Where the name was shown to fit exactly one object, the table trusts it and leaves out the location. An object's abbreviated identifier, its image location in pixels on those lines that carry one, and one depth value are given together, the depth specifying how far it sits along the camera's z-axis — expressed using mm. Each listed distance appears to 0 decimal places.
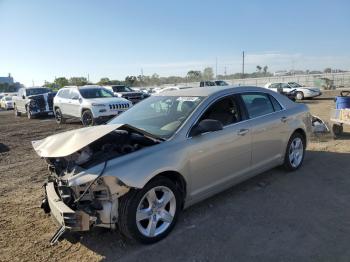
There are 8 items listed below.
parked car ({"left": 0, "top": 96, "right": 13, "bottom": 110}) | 38562
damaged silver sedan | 3365
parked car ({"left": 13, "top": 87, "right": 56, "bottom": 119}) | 19891
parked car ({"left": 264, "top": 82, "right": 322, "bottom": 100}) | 27562
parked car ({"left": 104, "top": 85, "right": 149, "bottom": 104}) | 21859
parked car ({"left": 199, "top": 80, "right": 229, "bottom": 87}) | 30766
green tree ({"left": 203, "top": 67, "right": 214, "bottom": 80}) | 96975
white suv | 13812
